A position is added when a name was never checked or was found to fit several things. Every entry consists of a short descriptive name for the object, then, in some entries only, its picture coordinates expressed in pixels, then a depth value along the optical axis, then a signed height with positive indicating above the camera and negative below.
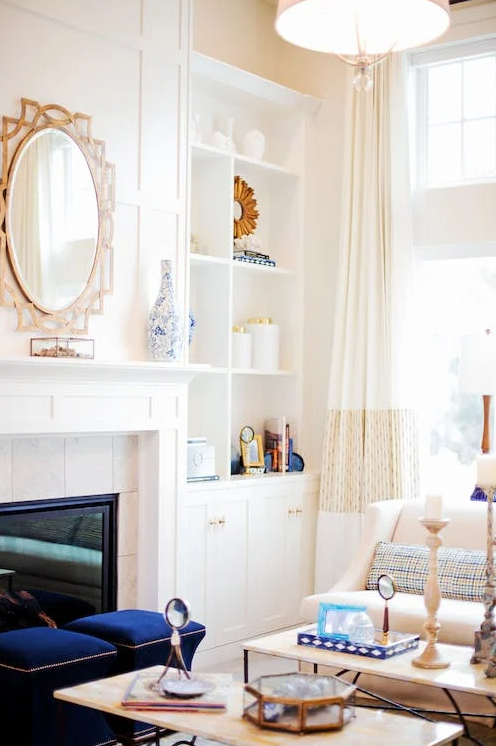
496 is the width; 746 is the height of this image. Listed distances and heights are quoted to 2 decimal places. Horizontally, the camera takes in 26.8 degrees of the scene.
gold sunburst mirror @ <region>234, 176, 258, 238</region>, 5.65 +1.06
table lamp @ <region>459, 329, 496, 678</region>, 4.89 +0.16
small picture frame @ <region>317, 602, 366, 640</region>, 3.62 -0.75
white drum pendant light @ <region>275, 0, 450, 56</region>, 3.15 +1.18
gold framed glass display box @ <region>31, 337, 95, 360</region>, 4.00 +0.21
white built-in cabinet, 4.95 -0.77
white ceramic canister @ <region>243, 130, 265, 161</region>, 5.62 +1.40
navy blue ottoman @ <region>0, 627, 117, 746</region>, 3.40 -0.91
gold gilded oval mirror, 3.95 +0.72
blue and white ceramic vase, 4.44 +0.34
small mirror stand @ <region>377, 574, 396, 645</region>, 3.57 -0.64
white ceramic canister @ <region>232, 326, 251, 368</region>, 5.52 +0.29
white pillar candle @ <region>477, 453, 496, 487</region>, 3.35 -0.22
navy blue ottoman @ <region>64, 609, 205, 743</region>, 3.77 -0.87
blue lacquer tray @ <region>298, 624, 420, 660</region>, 3.45 -0.81
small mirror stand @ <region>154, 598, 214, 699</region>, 2.91 -0.75
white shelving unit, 5.07 +0.20
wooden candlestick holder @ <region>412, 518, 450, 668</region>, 3.33 -0.65
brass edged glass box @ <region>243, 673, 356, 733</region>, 2.66 -0.78
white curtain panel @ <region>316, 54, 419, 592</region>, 5.42 +0.35
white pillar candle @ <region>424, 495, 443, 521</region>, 3.36 -0.33
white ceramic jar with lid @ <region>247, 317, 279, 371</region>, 5.66 +0.32
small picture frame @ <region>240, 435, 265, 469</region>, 5.49 -0.26
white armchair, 4.09 -0.70
